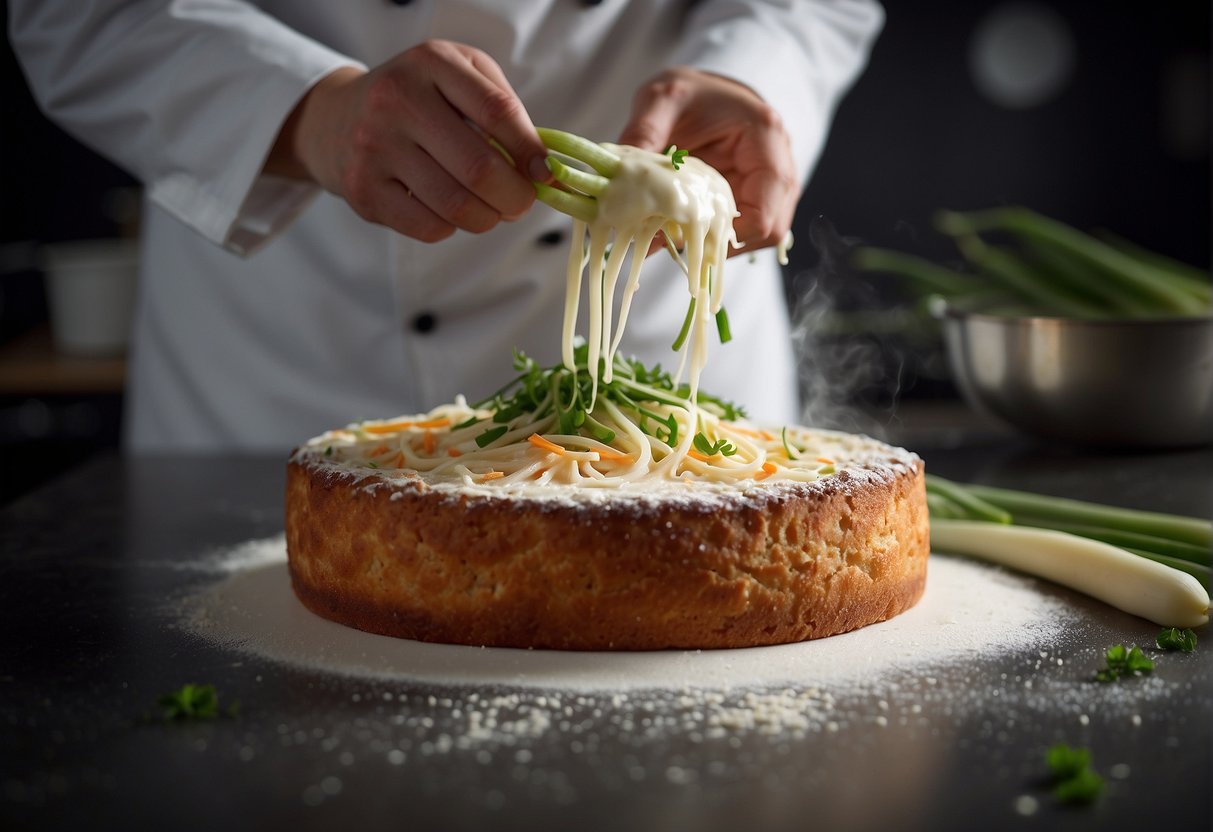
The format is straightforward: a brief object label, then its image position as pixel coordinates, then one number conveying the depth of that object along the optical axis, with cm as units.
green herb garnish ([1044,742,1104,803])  60
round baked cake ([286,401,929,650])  78
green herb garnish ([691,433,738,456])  84
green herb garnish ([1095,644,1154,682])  76
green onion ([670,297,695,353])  85
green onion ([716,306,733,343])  86
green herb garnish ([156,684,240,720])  72
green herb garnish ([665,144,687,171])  83
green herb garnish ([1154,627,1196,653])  79
